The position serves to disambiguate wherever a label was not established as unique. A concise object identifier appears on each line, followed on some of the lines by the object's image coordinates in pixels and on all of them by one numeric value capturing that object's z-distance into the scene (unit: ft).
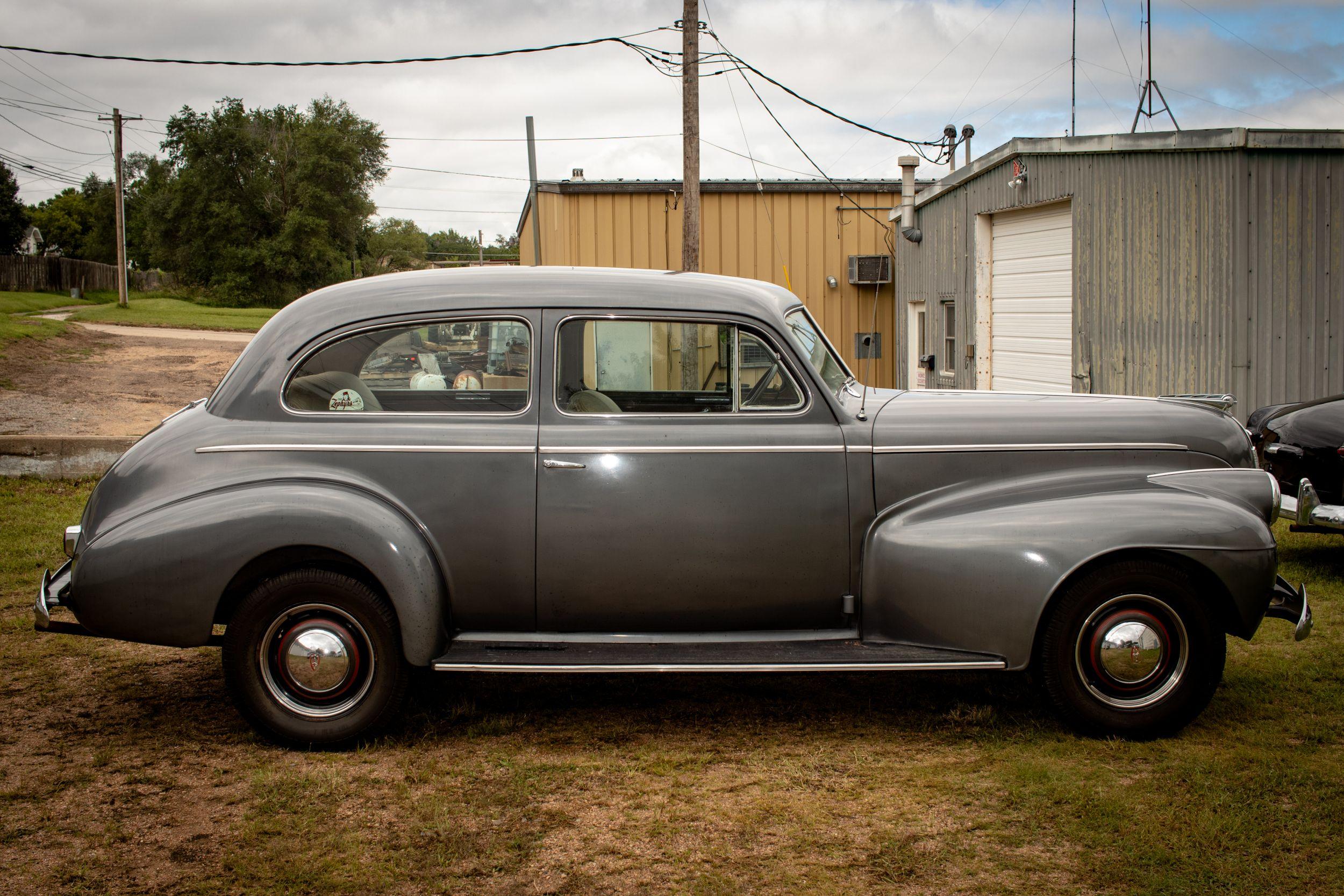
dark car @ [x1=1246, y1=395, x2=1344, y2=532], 18.85
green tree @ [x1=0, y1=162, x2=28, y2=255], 169.07
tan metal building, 55.88
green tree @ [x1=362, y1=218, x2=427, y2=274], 237.86
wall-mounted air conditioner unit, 58.80
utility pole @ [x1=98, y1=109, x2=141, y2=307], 130.11
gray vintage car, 12.48
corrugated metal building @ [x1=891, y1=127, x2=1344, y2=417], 28.81
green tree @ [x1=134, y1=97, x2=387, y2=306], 174.91
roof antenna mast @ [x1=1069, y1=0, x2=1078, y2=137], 52.13
